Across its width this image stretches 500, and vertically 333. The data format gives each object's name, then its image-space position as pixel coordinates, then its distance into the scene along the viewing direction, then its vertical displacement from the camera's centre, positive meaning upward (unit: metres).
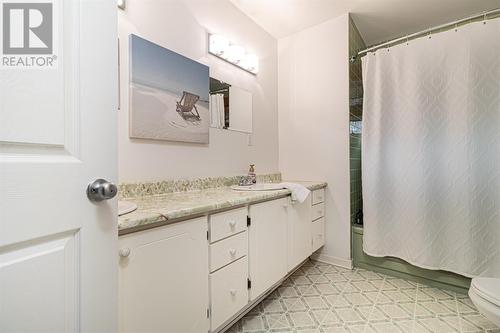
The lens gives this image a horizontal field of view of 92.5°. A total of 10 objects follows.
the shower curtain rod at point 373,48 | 1.98 +1.04
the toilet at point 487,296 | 1.11 -0.65
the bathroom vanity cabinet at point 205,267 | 0.85 -0.46
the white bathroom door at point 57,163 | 0.48 +0.02
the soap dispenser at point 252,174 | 1.99 -0.05
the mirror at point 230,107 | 1.86 +0.51
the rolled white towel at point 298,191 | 1.72 -0.18
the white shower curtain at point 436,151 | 1.62 +0.11
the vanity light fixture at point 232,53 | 1.83 +0.96
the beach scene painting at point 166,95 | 1.34 +0.47
